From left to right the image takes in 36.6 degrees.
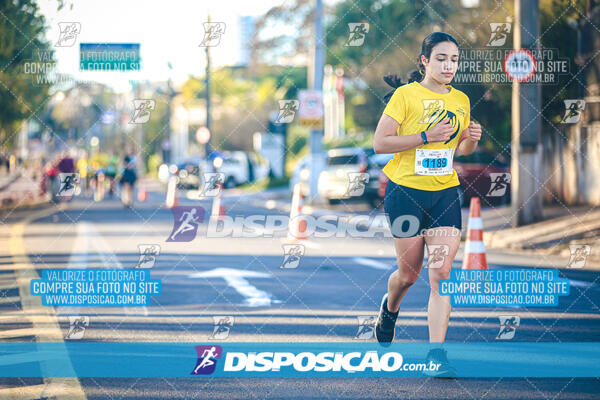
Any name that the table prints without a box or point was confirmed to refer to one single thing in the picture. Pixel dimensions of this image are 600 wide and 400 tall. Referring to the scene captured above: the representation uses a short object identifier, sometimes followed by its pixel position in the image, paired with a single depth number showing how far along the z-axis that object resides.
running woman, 5.46
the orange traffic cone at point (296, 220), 15.47
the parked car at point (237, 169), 43.72
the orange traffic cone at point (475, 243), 9.23
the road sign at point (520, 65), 13.23
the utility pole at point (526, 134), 15.36
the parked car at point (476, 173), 21.59
